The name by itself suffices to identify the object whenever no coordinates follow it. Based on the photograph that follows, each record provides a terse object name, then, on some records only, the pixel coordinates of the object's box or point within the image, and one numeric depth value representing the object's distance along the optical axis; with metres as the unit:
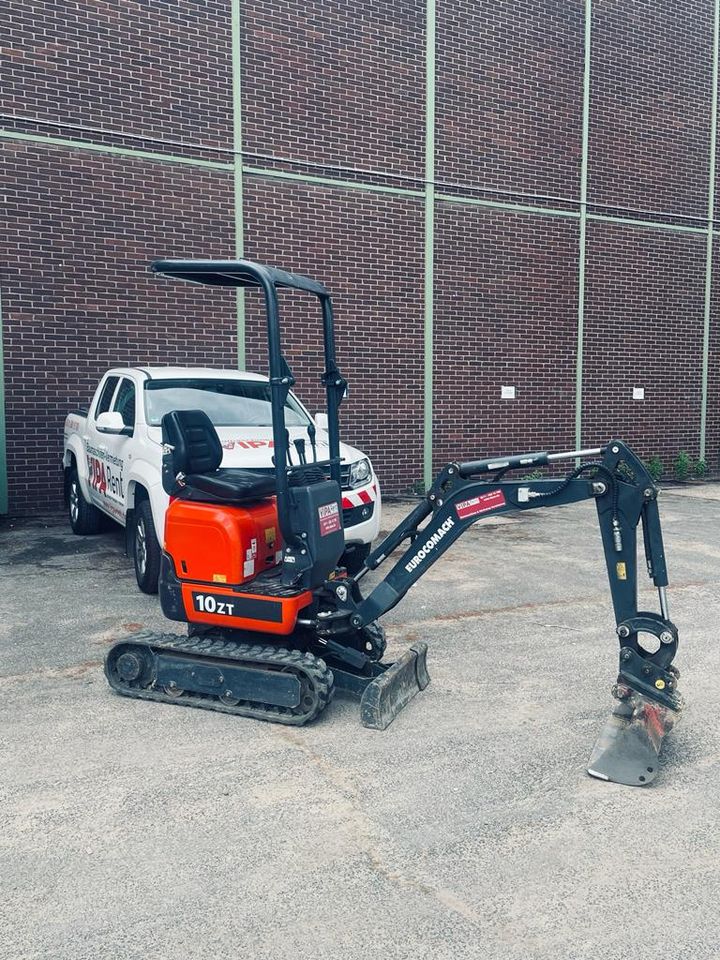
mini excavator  4.54
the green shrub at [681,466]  16.70
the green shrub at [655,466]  16.34
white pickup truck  7.66
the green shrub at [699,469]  16.95
